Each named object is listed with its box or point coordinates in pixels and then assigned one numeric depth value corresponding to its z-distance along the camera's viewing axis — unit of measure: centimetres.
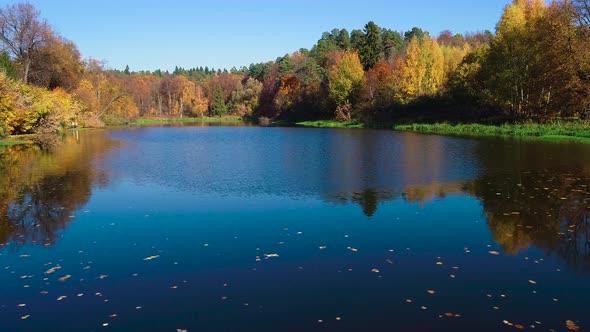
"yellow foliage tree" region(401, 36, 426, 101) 5862
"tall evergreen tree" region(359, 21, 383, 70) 7631
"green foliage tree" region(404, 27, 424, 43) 13446
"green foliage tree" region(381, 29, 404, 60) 10228
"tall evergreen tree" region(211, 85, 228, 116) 12025
